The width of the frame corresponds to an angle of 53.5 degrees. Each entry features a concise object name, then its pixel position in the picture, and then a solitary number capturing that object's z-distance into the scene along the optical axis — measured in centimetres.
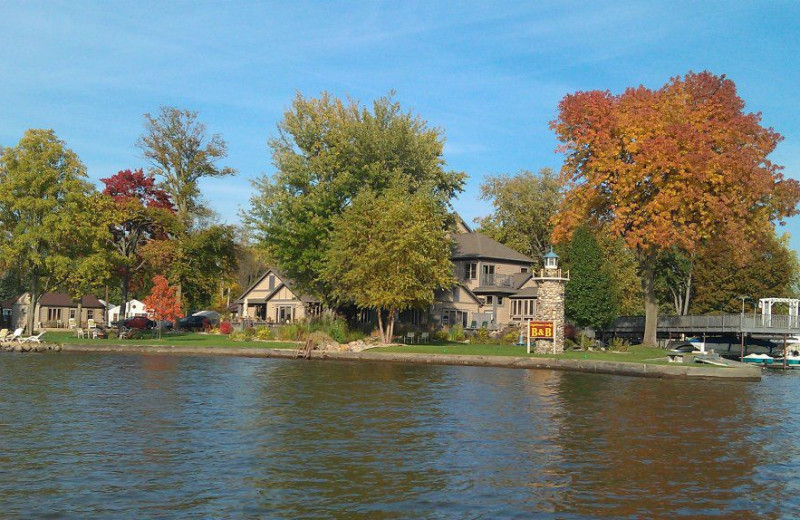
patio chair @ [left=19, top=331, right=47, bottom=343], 5481
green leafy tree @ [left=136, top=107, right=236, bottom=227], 7444
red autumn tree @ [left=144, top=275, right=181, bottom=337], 6269
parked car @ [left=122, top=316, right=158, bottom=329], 7238
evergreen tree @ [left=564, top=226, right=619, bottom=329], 6100
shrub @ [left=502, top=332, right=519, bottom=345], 6281
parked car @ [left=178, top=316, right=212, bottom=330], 8187
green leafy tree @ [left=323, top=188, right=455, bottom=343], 5650
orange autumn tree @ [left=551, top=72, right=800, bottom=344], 5397
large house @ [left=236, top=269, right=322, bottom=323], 7850
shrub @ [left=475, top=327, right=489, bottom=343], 6423
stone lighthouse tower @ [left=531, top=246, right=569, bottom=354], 5106
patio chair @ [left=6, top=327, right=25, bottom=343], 5659
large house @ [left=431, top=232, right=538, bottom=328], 7225
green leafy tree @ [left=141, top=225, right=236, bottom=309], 7275
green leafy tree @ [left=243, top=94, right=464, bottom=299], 6341
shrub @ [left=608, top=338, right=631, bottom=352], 5793
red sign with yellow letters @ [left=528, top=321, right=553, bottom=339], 5062
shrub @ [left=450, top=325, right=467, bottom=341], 6544
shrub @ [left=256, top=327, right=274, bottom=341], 6356
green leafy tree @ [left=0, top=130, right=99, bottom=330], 6131
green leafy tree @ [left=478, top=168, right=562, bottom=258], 9188
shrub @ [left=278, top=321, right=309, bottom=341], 6228
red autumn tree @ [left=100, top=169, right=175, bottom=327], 7406
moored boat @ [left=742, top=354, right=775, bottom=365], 5888
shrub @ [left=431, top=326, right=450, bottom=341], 6519
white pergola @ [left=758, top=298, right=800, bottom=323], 5986
